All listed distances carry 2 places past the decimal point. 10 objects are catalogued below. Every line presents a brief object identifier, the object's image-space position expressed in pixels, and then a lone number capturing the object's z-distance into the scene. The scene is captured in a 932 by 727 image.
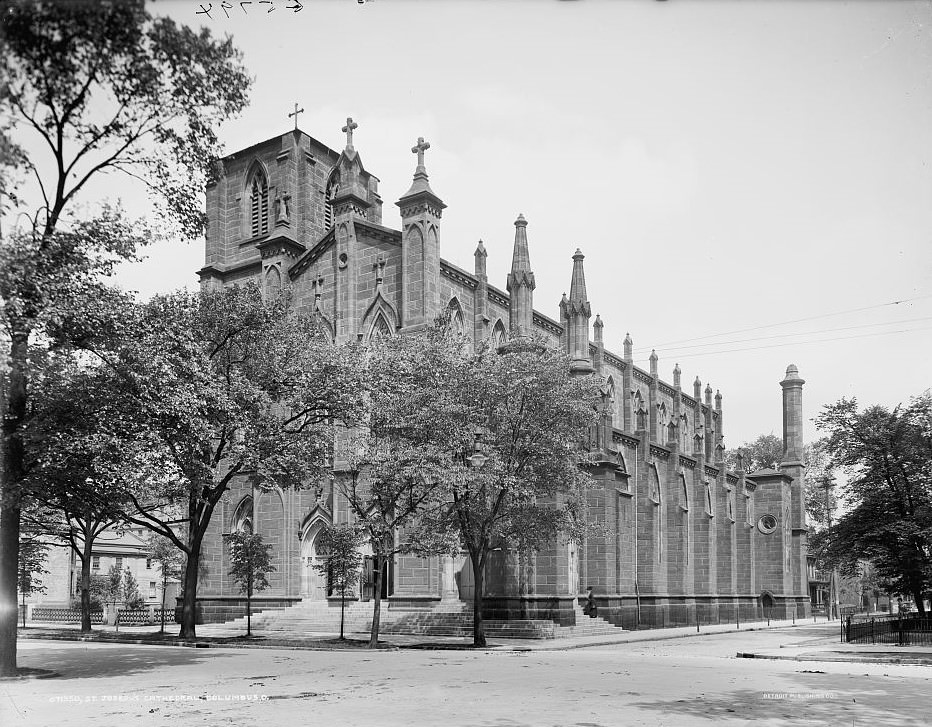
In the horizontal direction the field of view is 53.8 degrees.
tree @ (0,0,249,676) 12.89
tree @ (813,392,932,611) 33.19
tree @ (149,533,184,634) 51.78
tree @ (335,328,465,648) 28.84
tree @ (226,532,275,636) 35.59
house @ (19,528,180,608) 64.19
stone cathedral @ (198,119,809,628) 37.88
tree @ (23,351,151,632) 18.27
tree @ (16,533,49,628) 43.12
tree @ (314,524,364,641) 30.27
